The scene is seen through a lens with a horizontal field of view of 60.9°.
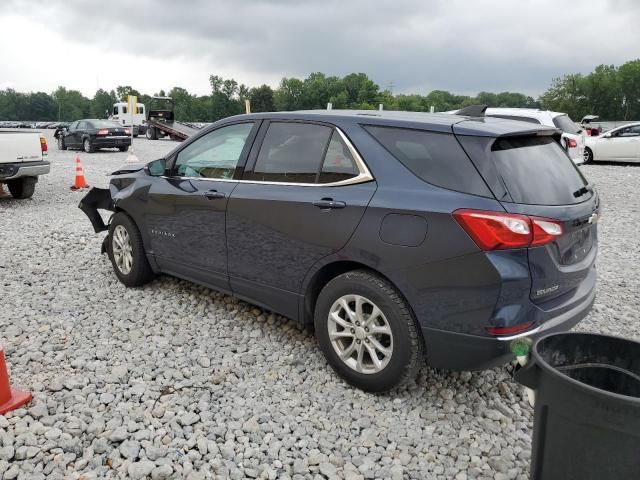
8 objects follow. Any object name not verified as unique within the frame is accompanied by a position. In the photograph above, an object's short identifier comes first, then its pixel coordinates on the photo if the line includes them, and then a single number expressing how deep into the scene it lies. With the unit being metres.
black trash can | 2.01
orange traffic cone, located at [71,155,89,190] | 12.19
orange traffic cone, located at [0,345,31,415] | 3.14
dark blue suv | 2.87
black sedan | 23.03
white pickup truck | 9.51
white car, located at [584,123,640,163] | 17.72
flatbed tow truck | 32.69
